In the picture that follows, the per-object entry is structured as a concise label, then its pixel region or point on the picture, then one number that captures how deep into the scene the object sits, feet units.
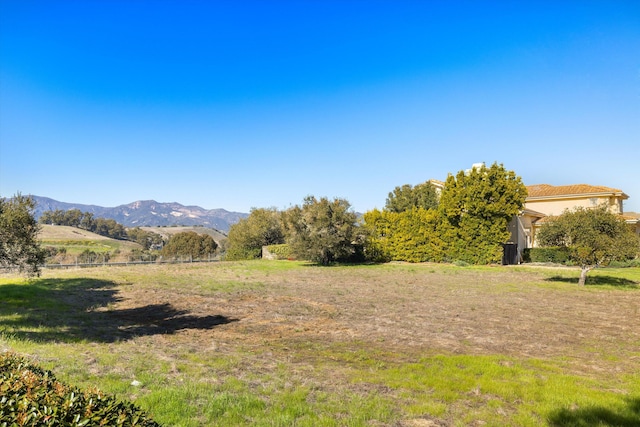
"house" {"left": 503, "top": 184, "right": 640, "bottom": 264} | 127.44
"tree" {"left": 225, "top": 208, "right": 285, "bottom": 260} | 162.81
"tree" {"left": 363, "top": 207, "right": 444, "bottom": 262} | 120.78
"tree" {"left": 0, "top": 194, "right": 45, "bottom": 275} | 35.12
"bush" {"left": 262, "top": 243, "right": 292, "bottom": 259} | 144.87
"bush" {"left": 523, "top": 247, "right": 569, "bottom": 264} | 114.32
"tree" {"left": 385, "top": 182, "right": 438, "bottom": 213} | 172.86
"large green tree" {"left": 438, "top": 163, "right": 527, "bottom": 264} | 108.37
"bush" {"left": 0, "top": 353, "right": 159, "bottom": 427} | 9.30
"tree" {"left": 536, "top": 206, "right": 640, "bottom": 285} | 62.18
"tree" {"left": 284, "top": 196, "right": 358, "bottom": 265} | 112.27
